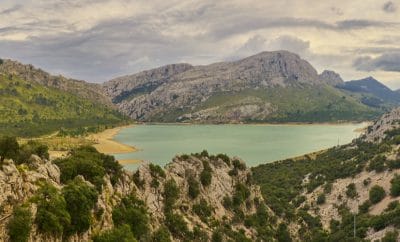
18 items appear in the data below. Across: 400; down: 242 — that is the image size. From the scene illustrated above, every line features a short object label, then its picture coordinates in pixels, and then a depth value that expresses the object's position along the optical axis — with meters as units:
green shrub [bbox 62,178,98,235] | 44.53
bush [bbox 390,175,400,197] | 95.07
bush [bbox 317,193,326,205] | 110.31
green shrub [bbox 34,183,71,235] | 40.69
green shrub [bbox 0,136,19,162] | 57.12
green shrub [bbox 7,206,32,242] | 37.53
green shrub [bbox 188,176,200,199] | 78.81
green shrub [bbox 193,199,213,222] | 75.91
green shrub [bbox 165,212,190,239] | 64.81
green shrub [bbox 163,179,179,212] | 70.03
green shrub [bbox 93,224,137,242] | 46.50
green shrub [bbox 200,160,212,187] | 83.71
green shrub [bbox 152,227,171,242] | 56.97
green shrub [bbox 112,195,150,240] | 54.28
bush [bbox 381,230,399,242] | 69.31
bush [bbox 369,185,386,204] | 99.02
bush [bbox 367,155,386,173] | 111.81
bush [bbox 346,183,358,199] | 106.72
